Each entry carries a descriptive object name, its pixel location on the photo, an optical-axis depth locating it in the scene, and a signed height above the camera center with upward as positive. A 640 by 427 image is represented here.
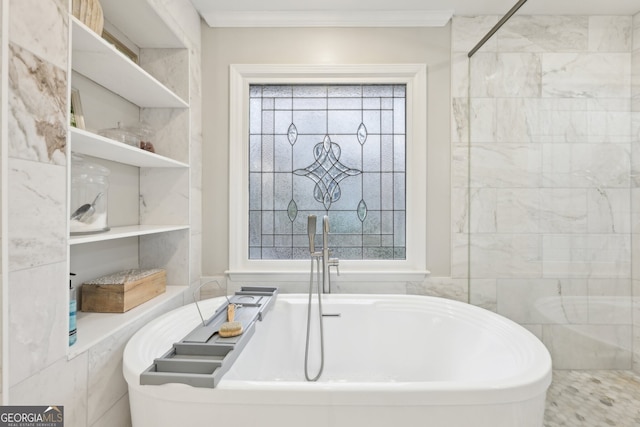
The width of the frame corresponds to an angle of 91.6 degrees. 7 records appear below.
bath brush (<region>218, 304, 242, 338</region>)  1.28 -0.49
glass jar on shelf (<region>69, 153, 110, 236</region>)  1.22 +0.06
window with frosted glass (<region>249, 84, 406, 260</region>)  2.10 +0.36
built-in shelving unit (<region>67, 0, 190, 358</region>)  1.24 +0.26
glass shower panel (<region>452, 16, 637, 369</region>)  1.11 +0.16
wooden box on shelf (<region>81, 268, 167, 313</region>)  1.38 -0.37
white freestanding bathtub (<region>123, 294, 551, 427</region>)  0.93 -0.60
